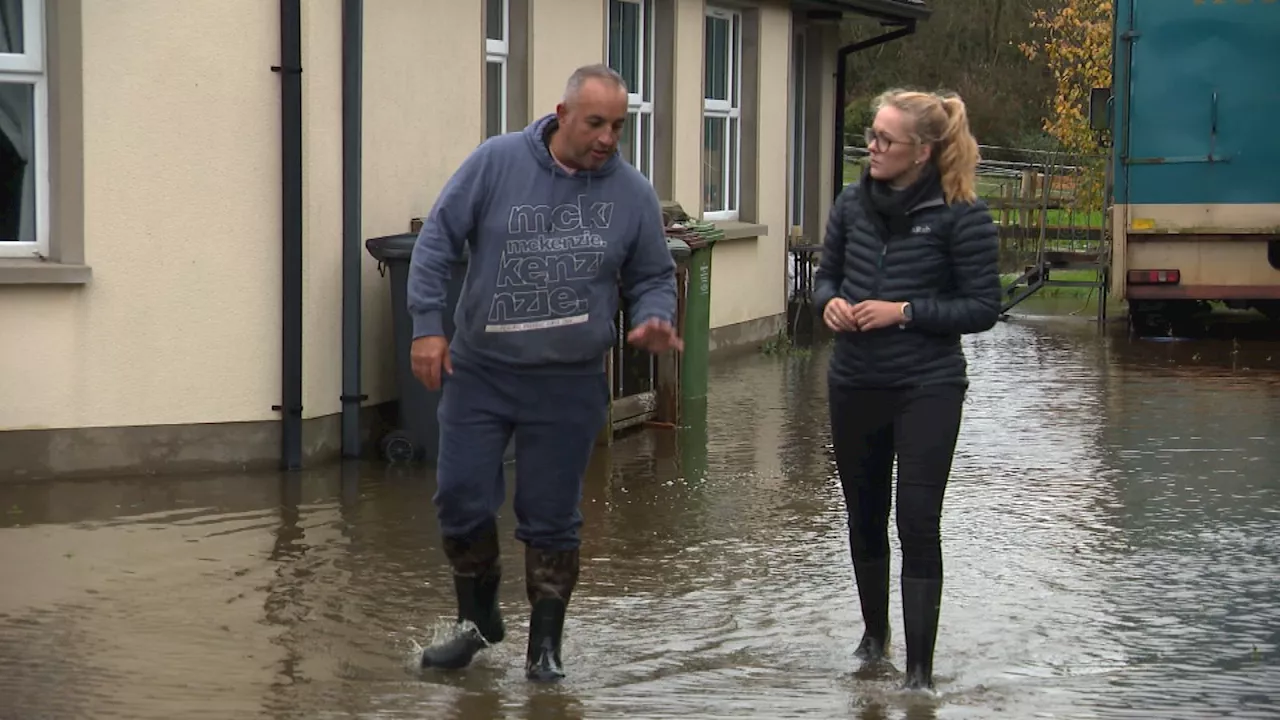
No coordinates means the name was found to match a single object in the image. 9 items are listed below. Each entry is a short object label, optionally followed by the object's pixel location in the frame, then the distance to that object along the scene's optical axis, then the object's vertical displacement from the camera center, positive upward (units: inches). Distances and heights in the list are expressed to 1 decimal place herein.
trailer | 667.4 +26.2
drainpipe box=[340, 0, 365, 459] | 405.7 +2.9
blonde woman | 236.2 -8.6
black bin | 407.5 -33.6
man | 235.8 -10.0
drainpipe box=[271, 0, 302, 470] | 390.3 -0.7
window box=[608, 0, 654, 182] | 589.0 +46.9
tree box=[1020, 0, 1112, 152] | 1168.2 +100.1
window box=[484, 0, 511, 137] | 493.4 +39.2
